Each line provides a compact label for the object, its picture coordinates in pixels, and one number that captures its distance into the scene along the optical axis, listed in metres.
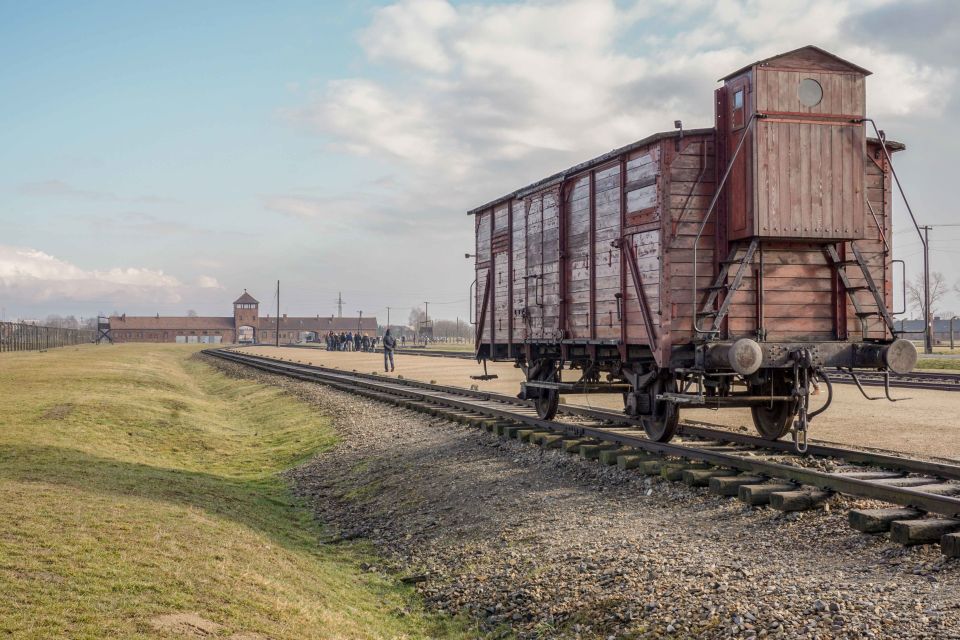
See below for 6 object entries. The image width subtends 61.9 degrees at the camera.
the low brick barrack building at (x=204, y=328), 154.38
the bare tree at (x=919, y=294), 111.25
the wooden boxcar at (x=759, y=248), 10.01
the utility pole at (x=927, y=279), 43.47
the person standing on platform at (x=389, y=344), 33.56
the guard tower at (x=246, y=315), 157.50
